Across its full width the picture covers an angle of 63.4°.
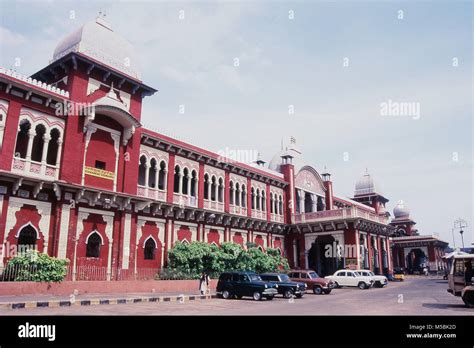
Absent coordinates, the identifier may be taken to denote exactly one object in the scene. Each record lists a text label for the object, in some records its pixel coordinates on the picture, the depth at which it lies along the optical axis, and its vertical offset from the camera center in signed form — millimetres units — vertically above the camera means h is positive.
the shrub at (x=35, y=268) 16719 -630
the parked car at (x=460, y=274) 15508 -749
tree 25078 -323
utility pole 56534 +3564
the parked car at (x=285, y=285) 20578 -1602
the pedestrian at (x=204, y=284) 20798 -1587
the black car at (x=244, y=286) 19078 -1597
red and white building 18953 +4867
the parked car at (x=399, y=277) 42500 -2364
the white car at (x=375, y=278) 29047 -1703
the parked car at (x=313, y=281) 24084 -1633
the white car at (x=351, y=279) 28359 -1774
